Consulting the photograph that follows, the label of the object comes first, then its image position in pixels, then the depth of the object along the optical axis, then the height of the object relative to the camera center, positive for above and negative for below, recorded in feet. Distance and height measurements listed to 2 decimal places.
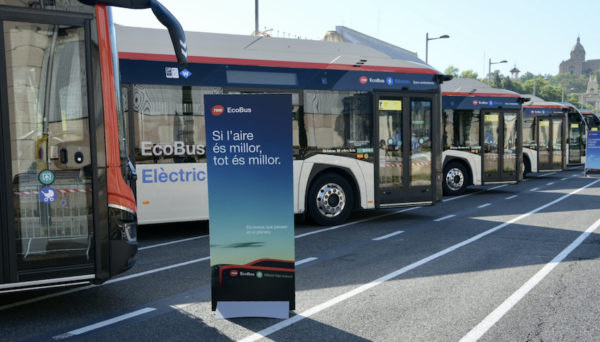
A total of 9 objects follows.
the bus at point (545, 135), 76.59 -0.07
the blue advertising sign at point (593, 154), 73.15 -2.78
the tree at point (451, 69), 388.16 +46.14
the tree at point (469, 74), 376.60 +42.07
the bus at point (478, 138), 56.85 -0.32
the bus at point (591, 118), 94.28 +2.65
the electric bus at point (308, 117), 30.58 +1.32
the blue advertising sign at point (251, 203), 17.31 -1.99
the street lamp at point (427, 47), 124.67 +19.75
